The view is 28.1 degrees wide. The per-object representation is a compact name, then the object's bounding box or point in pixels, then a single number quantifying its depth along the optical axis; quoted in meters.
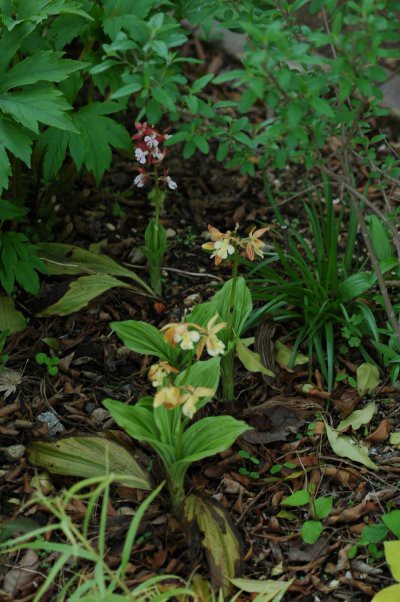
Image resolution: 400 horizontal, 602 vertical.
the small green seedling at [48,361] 2.96
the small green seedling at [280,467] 2.67
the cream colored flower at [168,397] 2.09
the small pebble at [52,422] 2.79
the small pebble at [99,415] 2.85
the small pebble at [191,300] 3.27
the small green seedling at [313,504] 2.49
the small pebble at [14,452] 2.67
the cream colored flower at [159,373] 2.19
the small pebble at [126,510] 2.56
